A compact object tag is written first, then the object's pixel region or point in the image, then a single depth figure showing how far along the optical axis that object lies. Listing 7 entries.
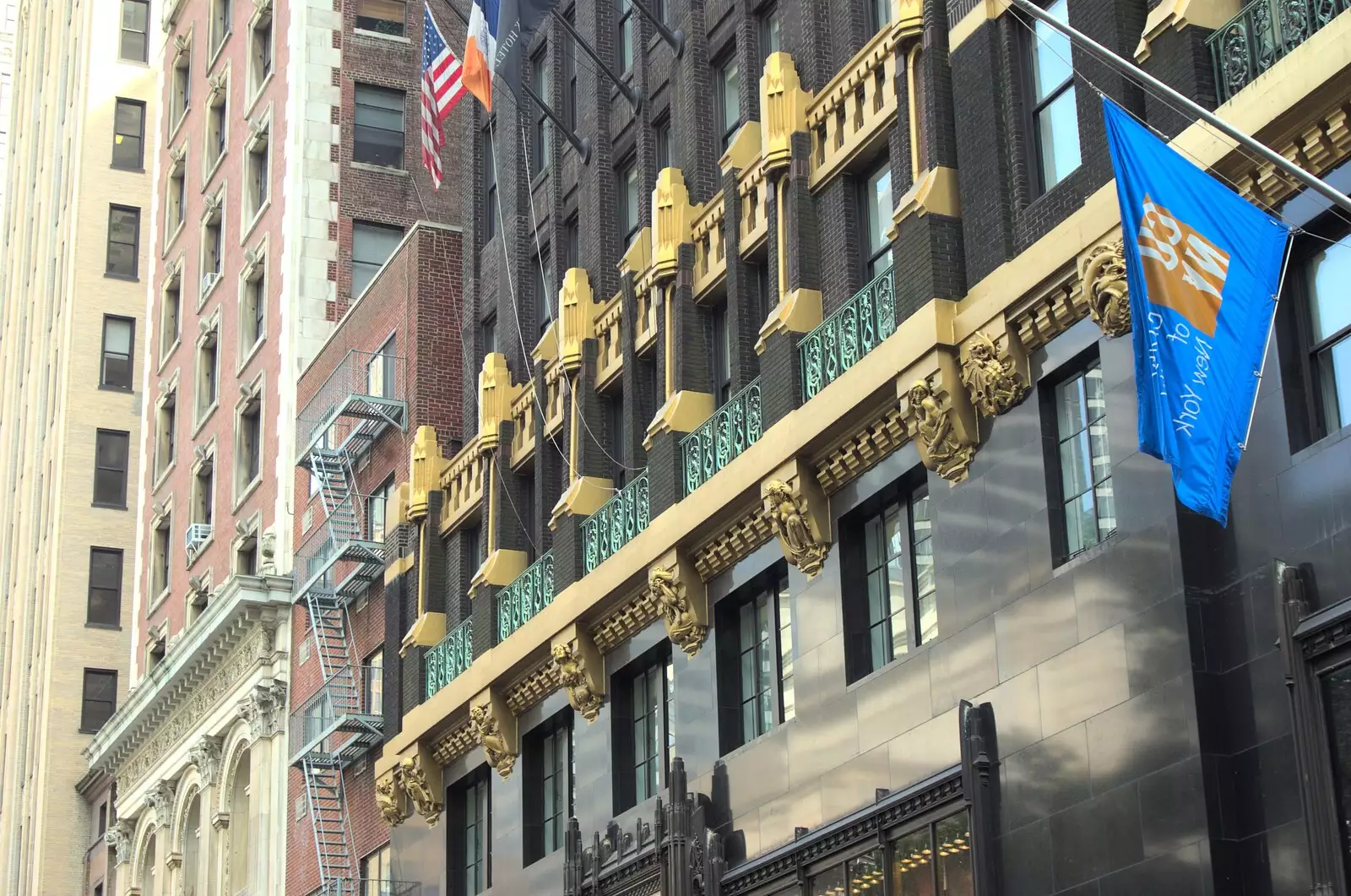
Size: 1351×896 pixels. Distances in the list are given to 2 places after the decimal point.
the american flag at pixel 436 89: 44.16
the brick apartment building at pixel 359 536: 49.22
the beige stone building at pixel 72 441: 81.00
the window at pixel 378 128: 61.75
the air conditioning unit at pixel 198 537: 65.69
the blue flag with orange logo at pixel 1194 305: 20.38
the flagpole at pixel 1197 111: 19.41
